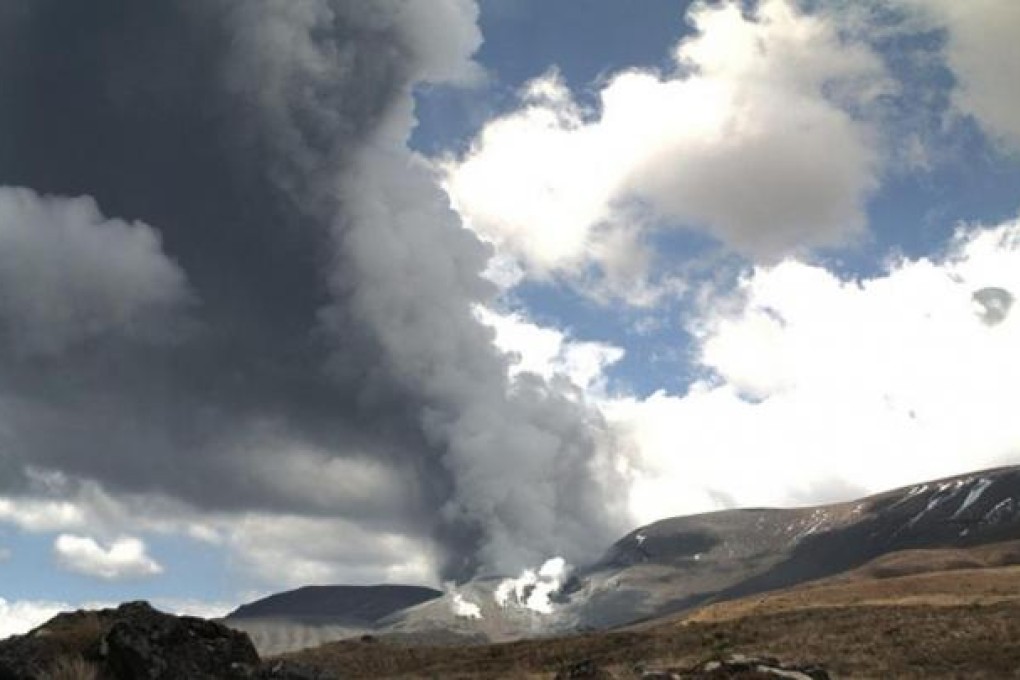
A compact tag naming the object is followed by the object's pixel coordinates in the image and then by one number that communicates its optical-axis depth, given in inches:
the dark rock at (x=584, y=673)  1231.7
